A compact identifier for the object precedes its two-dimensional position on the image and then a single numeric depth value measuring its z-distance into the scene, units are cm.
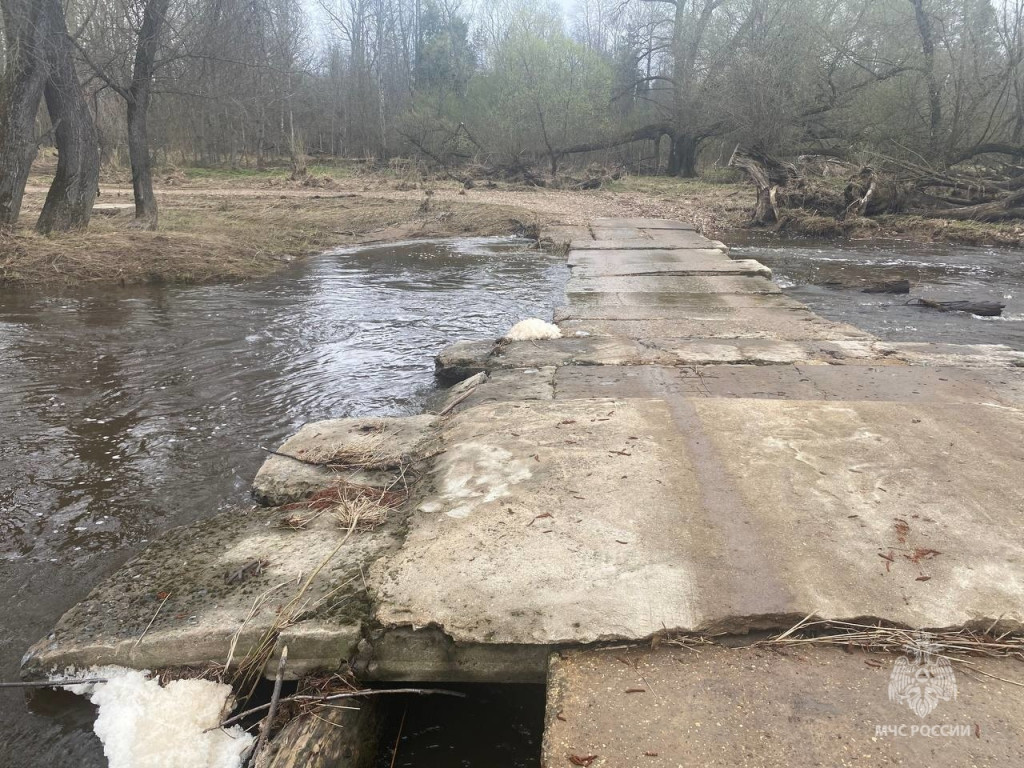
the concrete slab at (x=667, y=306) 612
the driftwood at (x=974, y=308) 713
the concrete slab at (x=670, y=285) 735
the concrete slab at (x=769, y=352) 448
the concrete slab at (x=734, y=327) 530
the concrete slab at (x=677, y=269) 819
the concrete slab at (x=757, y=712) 155
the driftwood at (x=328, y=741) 170
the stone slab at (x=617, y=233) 1157
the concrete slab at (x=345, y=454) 305
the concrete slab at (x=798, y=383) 371
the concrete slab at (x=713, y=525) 198
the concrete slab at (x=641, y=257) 912
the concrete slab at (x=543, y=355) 455
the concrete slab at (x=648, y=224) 1282
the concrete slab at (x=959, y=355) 438
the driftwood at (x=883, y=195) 1402
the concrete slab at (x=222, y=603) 201
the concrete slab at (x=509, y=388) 385
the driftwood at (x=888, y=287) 828
